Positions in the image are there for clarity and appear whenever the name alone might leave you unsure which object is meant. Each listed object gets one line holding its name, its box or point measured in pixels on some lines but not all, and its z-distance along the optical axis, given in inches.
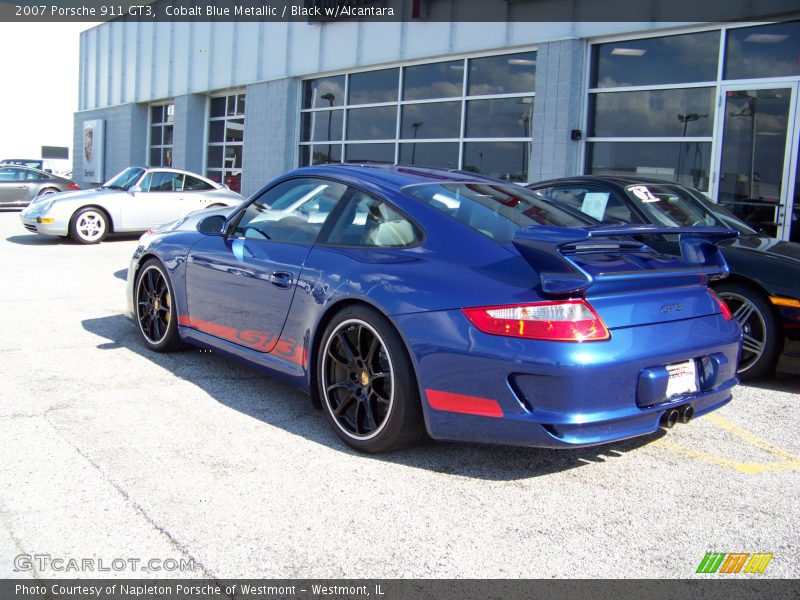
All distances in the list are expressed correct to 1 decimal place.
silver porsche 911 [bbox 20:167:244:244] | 523.8
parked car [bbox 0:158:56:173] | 1343.3
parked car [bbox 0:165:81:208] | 820.0
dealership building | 391.2
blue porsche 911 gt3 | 126.3
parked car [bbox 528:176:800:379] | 205.9
